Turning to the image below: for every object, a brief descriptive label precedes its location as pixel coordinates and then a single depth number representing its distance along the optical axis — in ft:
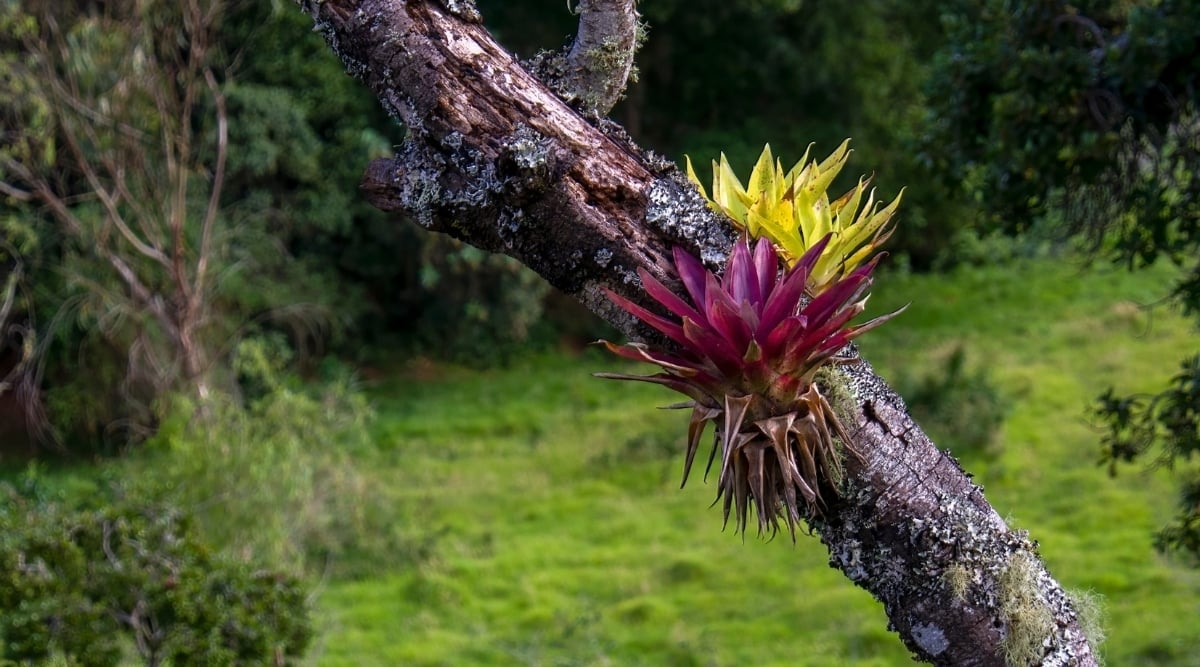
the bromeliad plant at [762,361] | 6.27
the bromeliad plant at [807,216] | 6.84
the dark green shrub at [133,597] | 16.60
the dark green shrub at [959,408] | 35.73
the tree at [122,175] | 31.99
